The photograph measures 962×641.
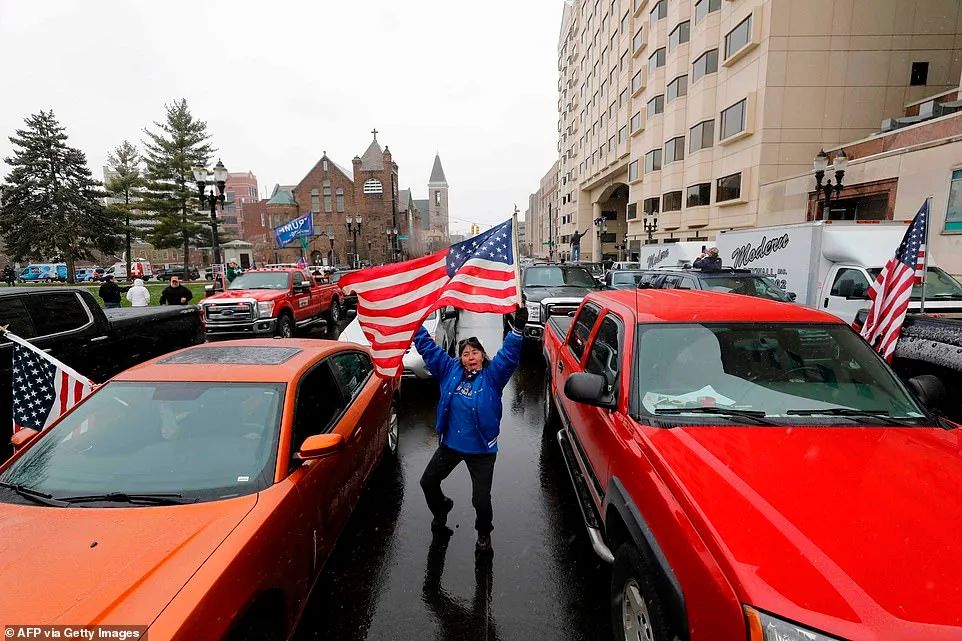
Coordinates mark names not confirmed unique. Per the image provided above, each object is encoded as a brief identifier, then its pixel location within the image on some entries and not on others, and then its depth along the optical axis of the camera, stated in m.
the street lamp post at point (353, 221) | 63.20
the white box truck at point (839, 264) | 8.93
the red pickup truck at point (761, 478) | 1.54
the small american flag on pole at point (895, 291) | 5.34
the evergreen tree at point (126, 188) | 41.44
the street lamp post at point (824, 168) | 15.10
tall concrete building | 22.64
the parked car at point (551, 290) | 9.73
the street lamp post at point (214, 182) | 14.52
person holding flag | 3.32
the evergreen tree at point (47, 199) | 36.97
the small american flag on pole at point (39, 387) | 3.79
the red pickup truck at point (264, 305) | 11.38
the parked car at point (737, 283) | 9.85
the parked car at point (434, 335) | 7.56
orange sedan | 1.77
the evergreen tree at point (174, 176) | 39.94
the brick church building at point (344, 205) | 67.50
